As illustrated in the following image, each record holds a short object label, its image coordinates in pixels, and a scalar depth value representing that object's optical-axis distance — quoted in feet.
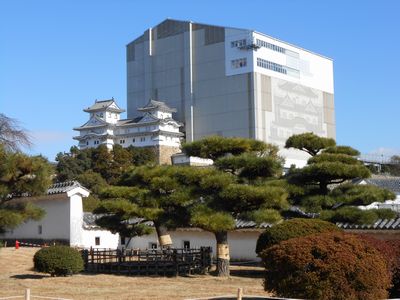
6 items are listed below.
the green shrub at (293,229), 65.36
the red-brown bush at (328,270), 41.86
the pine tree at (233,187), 69.41
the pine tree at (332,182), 74.59
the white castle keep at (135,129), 331.16
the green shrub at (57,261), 70.33
